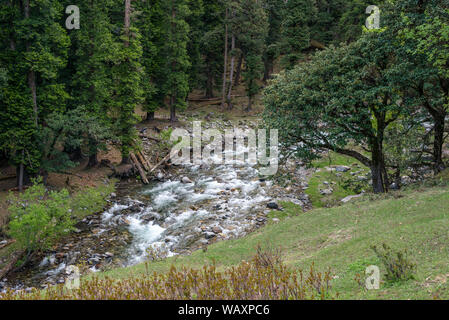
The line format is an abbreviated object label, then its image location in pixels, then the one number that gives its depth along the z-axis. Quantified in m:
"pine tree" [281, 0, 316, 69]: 40.06
